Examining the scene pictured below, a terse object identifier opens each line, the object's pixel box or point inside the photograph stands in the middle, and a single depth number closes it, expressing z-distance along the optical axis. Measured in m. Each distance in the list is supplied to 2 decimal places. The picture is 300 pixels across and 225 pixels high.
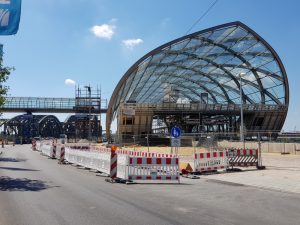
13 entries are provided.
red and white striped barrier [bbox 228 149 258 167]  13.40
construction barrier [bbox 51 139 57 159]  20.73
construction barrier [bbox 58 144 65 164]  17.28
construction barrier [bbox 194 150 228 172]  12.24
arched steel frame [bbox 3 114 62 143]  70.55
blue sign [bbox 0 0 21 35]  8.55
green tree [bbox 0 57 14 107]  17.18
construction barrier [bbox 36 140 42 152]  30.95
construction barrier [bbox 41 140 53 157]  22.00
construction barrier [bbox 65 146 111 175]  11.87
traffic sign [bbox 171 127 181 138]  13.40
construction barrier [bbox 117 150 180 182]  10.04
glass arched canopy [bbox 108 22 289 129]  37.70
